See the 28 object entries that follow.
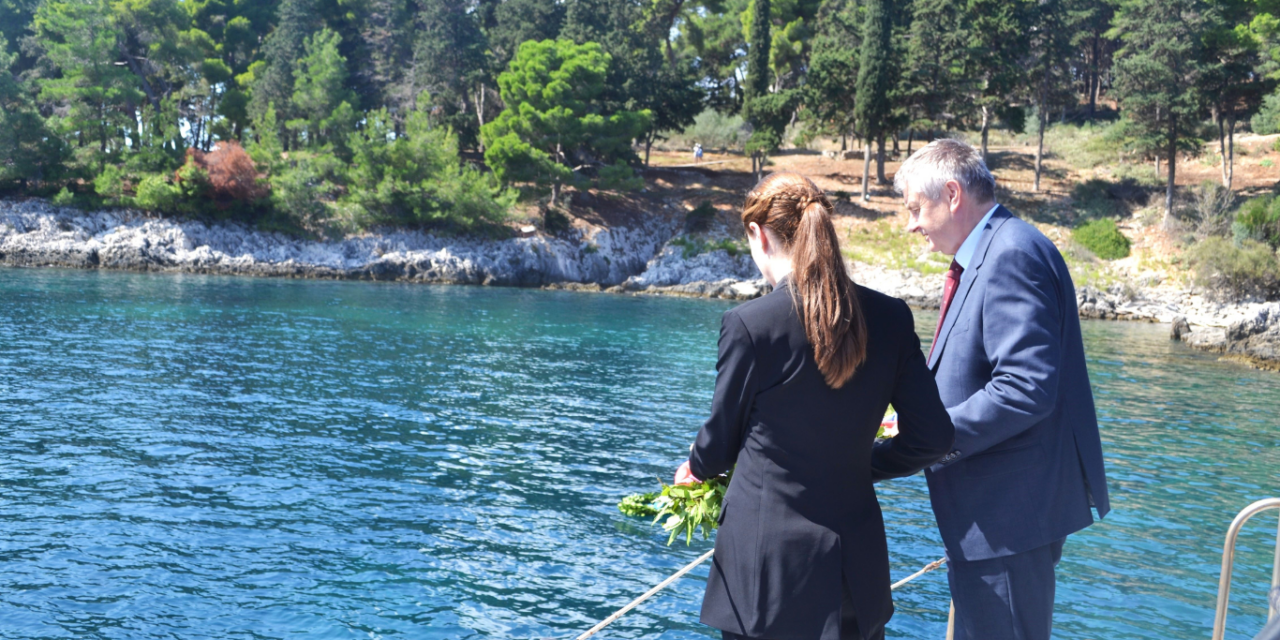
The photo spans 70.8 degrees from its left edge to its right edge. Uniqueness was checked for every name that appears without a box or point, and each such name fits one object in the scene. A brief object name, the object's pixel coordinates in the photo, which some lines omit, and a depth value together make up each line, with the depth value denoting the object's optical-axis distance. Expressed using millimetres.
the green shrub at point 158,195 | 42406
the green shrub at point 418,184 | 45656
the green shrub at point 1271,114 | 31250
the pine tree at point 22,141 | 42219
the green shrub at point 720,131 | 63969
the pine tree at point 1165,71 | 40000
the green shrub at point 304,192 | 45000
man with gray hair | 2812
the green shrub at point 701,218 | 48719
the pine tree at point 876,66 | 45062
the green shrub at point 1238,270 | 34438
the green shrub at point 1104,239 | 41844
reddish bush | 44219
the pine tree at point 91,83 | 45438
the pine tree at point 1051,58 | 45438
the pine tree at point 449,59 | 51125
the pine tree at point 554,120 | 46750
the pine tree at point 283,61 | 50531
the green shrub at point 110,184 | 42938
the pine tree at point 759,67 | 49875
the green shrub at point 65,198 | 42031
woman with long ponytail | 2521
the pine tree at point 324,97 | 49312
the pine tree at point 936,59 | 44562
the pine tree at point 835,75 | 46094
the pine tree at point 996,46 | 44094
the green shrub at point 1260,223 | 36781
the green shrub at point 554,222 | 48031
